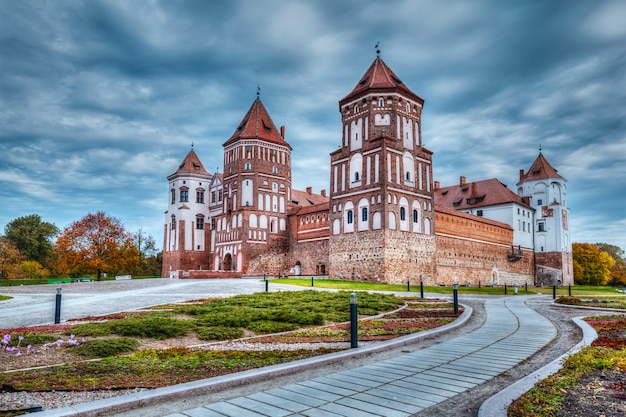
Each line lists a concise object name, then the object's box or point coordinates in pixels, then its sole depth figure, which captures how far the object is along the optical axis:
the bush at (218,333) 9.54
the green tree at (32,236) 70.56
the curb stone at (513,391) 4.46
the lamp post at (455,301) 13.91
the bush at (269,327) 10.46
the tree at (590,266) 76.84
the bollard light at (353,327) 8.27
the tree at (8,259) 55.66
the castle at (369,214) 42.44
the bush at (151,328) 9.30
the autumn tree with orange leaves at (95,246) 47.56
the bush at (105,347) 7.59
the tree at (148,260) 76.56
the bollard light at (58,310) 11.75
